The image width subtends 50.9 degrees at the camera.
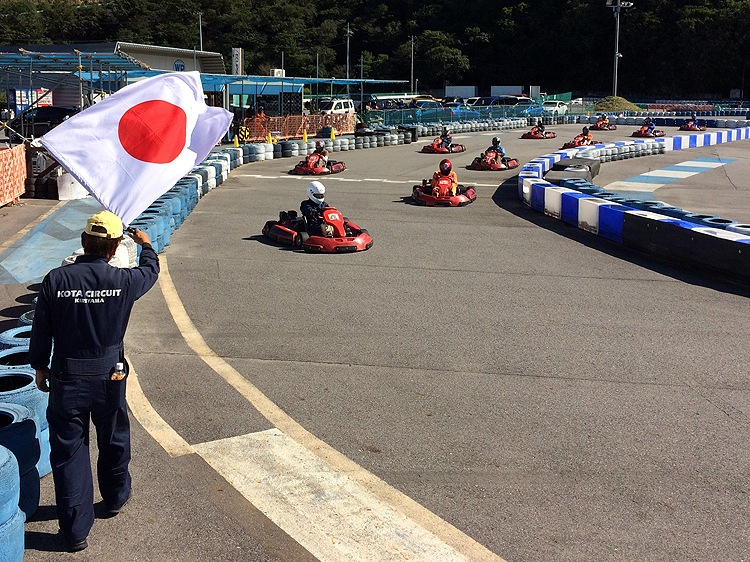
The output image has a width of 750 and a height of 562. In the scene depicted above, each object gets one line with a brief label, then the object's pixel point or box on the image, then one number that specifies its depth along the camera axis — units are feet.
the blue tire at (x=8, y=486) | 11.59
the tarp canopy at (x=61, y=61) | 59.88
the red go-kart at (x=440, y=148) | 93.71
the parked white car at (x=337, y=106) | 137.80
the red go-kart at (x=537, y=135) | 116.57
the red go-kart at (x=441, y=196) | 52.54
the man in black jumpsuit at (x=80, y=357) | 12.50
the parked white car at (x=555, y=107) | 167.15
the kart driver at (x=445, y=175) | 52.70
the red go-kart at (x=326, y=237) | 37.01
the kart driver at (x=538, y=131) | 116.78
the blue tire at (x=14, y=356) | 16.61
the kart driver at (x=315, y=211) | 37.55
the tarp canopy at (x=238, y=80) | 109.09
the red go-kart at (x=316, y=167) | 71.15
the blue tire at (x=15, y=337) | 17.57
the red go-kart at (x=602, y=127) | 137.80
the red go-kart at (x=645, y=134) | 114.93
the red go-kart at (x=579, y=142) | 91.91
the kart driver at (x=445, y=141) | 94.48
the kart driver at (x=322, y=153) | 71.82
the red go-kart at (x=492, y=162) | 75.66
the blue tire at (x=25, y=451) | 12.88
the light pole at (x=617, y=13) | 175.62
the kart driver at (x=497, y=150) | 76.74
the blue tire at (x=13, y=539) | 11.41
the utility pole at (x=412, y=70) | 266.30
